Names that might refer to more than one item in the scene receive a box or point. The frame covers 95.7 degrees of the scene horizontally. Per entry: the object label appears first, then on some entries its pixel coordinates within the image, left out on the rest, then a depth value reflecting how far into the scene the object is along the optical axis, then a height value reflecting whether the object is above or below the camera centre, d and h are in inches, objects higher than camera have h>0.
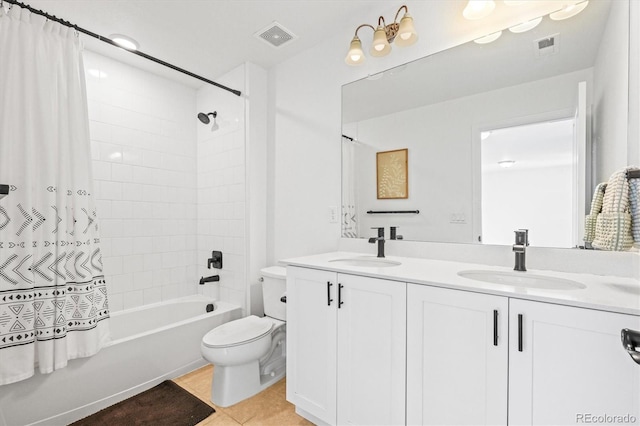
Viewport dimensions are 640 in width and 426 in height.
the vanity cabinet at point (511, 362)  32.7 -20.2
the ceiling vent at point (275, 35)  81.0 +50.4
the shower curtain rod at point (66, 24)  60.0 +42.1
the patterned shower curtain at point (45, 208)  58.0 +0.4
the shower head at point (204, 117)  107.6 +34.0
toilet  70.1 -36.2
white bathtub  60.6 -39.7
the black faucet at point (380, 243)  69.7 -8.8
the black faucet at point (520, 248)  50.8 -7.4
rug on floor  65.7 -48.3
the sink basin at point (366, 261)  67.2 -12.9
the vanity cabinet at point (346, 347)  49.0 -26.5
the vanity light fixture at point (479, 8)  55.2 +38.0
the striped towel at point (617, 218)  37.2 -1.7
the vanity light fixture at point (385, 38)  63.5 +39.1
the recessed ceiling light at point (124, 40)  82.6 +49.8
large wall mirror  49.5 +15.6
